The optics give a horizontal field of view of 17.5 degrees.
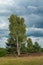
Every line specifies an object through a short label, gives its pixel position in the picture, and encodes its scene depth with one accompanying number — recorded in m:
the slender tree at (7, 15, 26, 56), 32.41
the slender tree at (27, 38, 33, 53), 39.17
